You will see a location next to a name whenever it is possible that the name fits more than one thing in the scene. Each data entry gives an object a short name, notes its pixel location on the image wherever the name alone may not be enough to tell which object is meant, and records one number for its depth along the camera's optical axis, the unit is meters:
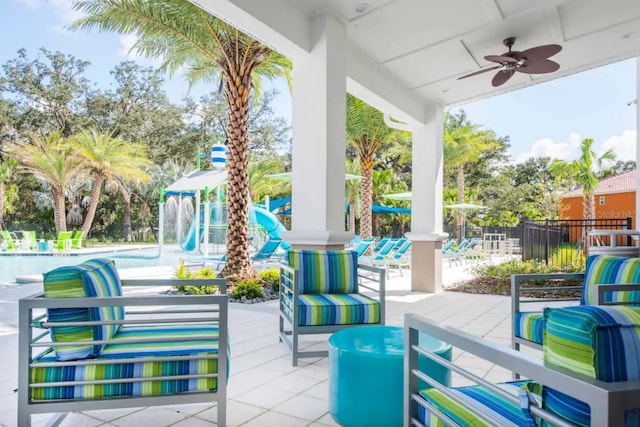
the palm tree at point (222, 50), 6.00
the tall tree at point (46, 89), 22.39
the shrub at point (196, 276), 6.45
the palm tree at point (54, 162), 18.67
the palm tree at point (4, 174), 19.59
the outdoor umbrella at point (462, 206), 16.64
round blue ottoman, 2.18
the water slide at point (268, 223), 11.54
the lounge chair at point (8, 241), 15.60
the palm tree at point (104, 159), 19.10
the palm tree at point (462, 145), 17.20
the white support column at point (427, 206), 7.28
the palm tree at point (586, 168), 17.23
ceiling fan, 4.93
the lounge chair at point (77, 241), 16.79
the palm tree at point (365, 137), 11.20
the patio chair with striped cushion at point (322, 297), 3.33
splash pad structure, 11.52
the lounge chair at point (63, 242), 15.77
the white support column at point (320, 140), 4.52
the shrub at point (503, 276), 7.29
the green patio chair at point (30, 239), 16.19
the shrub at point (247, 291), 6.17
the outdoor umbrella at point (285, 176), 12.15
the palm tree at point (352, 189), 18.78
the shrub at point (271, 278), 6.91
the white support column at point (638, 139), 5.92
